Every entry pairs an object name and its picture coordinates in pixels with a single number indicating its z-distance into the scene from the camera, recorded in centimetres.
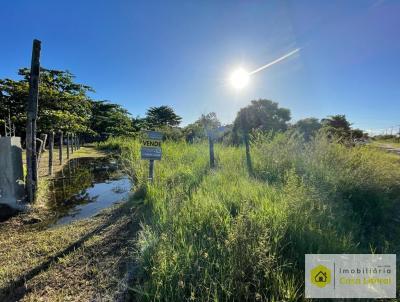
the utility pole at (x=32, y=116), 412
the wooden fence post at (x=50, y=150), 688
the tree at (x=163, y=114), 3909
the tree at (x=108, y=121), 2294
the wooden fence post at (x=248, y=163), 469
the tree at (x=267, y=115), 1377
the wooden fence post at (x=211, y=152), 547
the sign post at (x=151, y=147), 438
